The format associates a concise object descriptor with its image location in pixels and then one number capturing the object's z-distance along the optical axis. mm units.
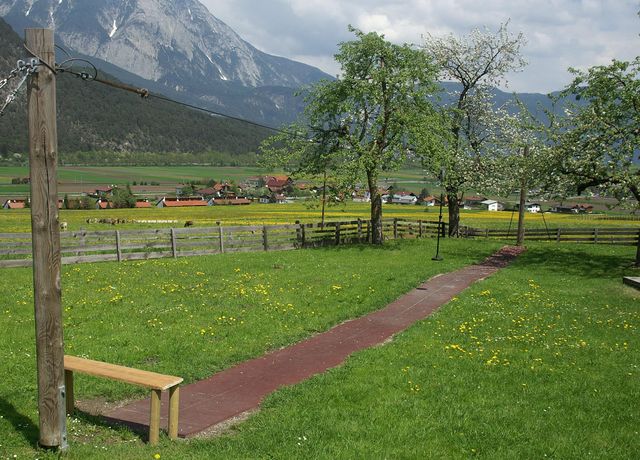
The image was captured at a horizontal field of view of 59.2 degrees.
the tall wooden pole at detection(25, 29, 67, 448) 6930
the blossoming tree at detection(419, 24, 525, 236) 40594
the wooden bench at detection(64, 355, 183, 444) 7773
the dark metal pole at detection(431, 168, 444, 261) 27952
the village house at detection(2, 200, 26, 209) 100125
